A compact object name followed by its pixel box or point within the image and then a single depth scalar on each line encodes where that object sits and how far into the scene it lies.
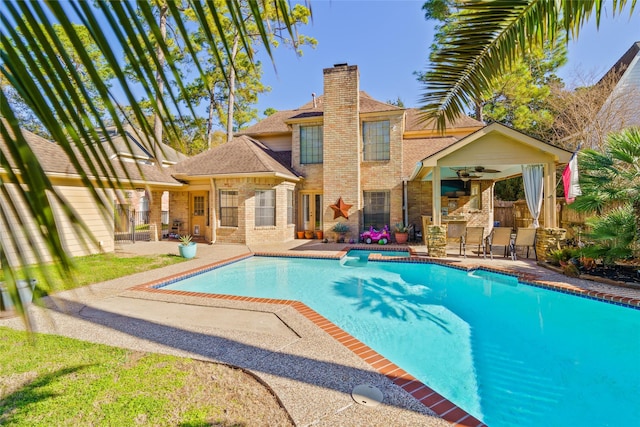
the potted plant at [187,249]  11.62
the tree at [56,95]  0.57
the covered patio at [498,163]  10.60
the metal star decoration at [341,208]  15.87
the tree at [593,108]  15.97
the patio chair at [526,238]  10.78
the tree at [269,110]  32.18
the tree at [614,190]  7.67
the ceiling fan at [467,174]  13.08
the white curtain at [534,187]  11.54
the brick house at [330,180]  15.03
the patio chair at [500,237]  10.92
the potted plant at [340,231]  15.66
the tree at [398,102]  35.44
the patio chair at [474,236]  11.35
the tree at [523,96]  19.05
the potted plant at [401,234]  14.86
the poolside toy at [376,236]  14.95
